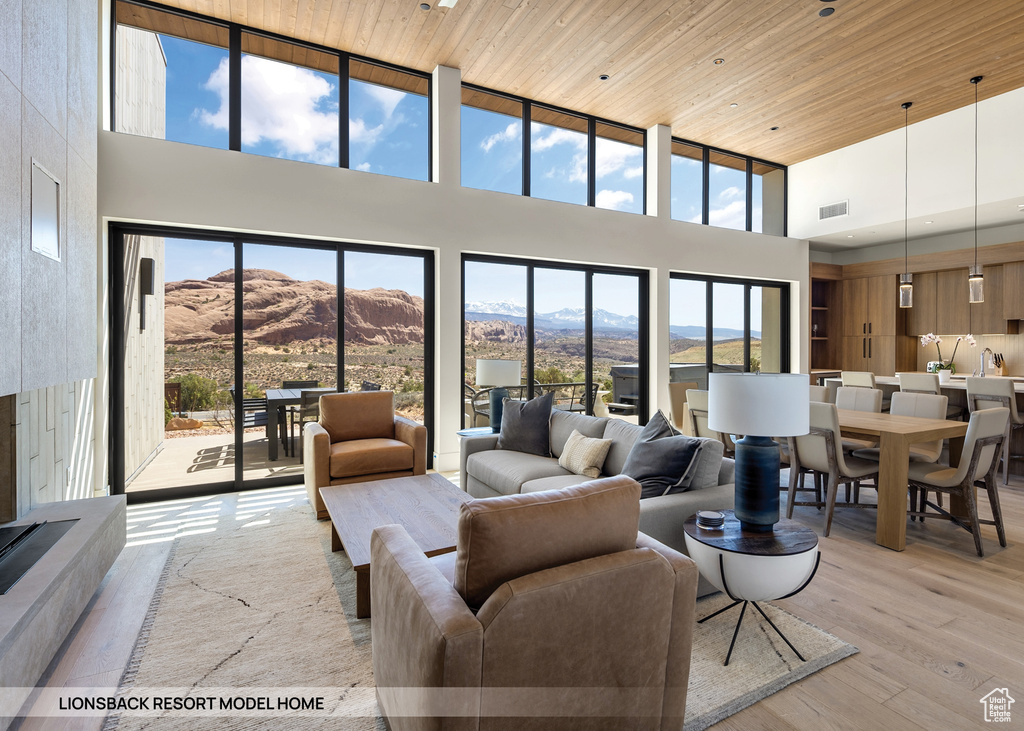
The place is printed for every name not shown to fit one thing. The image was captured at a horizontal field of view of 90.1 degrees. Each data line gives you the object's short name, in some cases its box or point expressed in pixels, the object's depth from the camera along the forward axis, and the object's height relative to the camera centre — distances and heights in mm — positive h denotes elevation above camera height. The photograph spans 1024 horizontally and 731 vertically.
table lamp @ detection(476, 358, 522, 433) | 4594 -67
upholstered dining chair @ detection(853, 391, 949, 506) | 3855 -379
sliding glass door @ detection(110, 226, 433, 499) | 4242 +167
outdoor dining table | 4662 -377
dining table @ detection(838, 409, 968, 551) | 3180 -614
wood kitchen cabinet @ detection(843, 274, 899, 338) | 7754 +940
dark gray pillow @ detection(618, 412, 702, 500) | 2580 -507
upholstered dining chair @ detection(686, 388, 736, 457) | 4566 -474
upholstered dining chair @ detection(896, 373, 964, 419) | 5298 -204
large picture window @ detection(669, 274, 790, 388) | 6926 +558
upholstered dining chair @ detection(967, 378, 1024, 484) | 4723 -303
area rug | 1814 -1188
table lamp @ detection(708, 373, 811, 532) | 2121 -240
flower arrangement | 6633 +307
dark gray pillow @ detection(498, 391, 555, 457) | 4008 -492
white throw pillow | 3312 -601
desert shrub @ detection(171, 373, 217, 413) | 4348 -230
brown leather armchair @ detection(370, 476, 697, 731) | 1242 -681
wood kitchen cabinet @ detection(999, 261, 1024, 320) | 6496 +951
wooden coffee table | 2365 -807
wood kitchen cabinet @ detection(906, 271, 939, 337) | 7570 +886
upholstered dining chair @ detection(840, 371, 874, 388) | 5765 -157
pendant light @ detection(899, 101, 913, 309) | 5273 +1917
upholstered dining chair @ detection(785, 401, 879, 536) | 3412 -628
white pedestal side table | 2020 -790
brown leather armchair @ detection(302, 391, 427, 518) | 3811 -633
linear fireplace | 1986 -788
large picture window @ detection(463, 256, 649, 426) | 5578 +398
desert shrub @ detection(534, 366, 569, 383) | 6023 -112
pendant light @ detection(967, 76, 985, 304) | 4797 +759
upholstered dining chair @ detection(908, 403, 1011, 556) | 3098 -697
